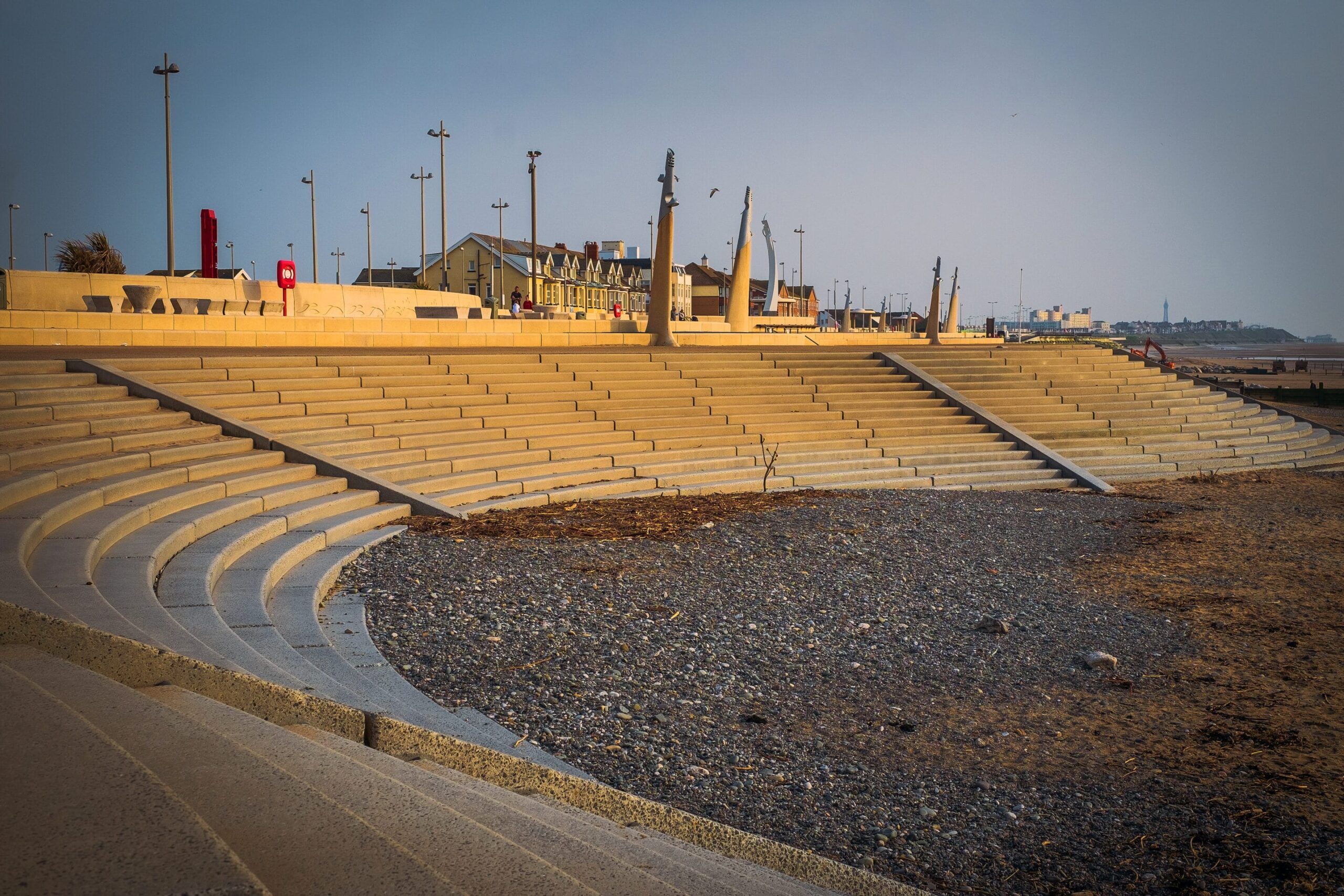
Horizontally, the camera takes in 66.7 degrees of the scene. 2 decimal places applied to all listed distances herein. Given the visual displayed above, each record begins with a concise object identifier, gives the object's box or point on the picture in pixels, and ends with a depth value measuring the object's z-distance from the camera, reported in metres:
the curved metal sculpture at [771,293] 62.43
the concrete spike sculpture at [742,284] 37.28
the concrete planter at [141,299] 22.92
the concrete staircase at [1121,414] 18.36
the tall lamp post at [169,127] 32.44
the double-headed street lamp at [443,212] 45.47
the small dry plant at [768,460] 14.42
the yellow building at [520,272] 80.44
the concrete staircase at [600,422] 12.55
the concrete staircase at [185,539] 5.31
